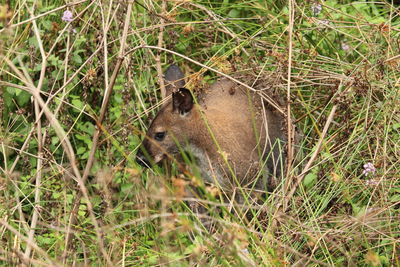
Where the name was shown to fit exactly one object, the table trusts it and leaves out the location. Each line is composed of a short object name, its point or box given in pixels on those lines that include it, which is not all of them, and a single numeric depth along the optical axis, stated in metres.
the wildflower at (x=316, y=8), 11.09
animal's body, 10.73
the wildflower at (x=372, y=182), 8.66
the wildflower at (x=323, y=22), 10.84
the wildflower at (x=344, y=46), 11.60
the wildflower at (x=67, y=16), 10.09
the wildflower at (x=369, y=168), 8.95
